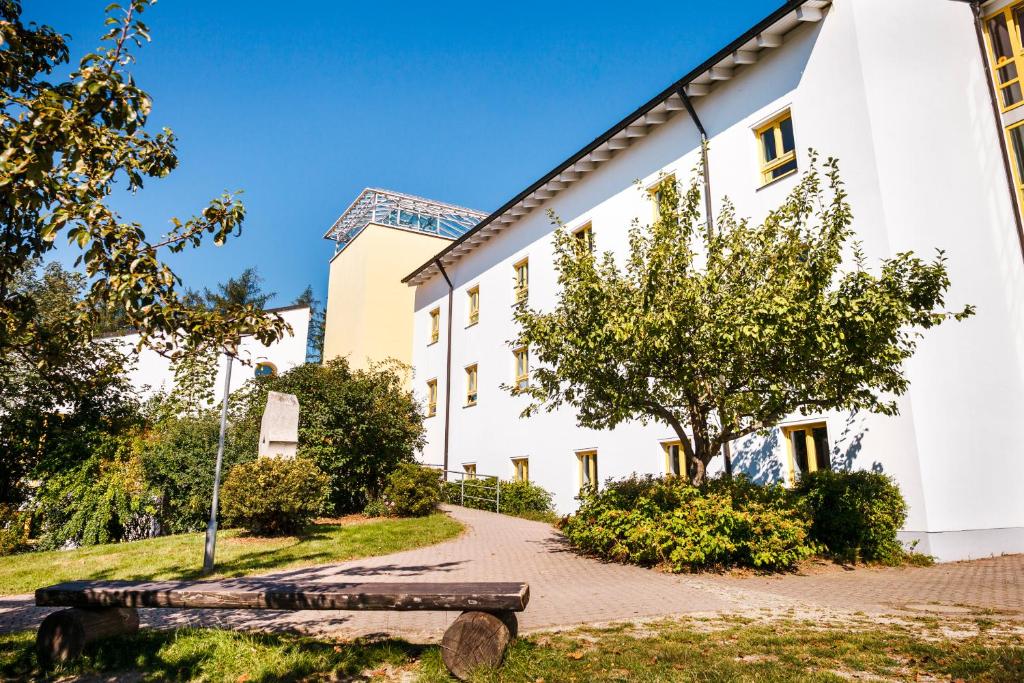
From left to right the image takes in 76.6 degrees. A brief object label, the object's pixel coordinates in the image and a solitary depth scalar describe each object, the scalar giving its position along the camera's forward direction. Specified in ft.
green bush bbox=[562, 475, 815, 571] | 29.43
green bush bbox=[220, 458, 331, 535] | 38.32
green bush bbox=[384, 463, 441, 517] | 50.75
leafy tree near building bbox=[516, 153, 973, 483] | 27.81
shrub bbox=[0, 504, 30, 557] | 42.63
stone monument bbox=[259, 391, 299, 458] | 41.91
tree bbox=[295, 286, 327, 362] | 182.09
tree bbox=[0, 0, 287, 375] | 11.30
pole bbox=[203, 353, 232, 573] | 30.04
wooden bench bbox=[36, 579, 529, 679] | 14.69
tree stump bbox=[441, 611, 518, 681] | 14.58
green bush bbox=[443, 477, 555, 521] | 57.41
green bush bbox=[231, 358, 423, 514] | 52.21
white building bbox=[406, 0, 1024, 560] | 34.60
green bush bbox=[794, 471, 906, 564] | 32.81
